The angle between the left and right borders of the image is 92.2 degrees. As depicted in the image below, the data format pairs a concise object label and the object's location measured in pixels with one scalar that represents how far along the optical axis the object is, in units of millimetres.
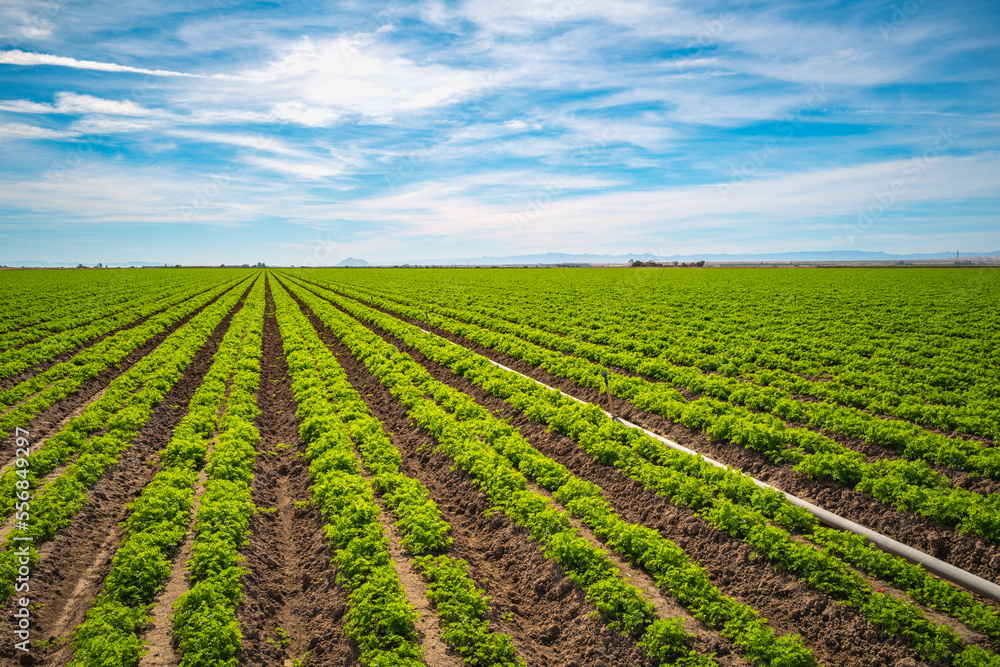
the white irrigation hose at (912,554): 6770
